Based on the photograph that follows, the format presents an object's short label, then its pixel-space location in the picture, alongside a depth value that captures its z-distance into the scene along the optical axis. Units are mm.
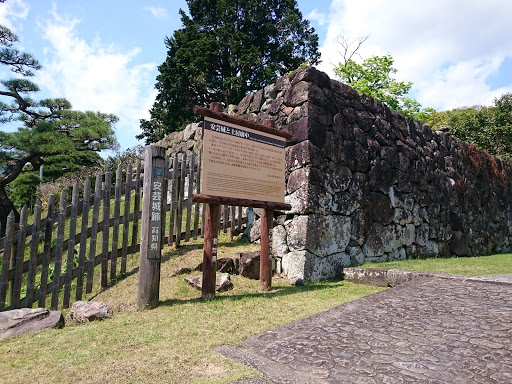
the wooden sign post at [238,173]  4914
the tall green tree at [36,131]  11570
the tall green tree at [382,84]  16062
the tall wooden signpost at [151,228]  4578
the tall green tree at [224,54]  18844
